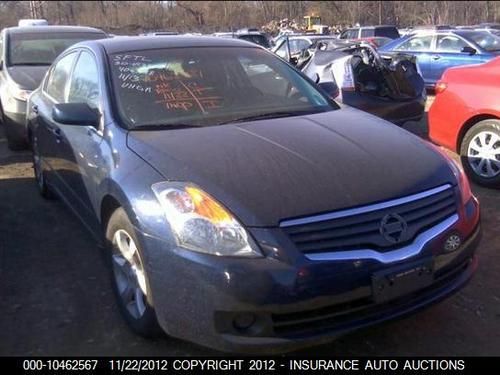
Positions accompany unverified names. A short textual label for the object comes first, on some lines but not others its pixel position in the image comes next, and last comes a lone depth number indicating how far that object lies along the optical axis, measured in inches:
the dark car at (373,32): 1040.2
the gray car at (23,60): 285.1
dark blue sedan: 98.4
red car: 213.6
